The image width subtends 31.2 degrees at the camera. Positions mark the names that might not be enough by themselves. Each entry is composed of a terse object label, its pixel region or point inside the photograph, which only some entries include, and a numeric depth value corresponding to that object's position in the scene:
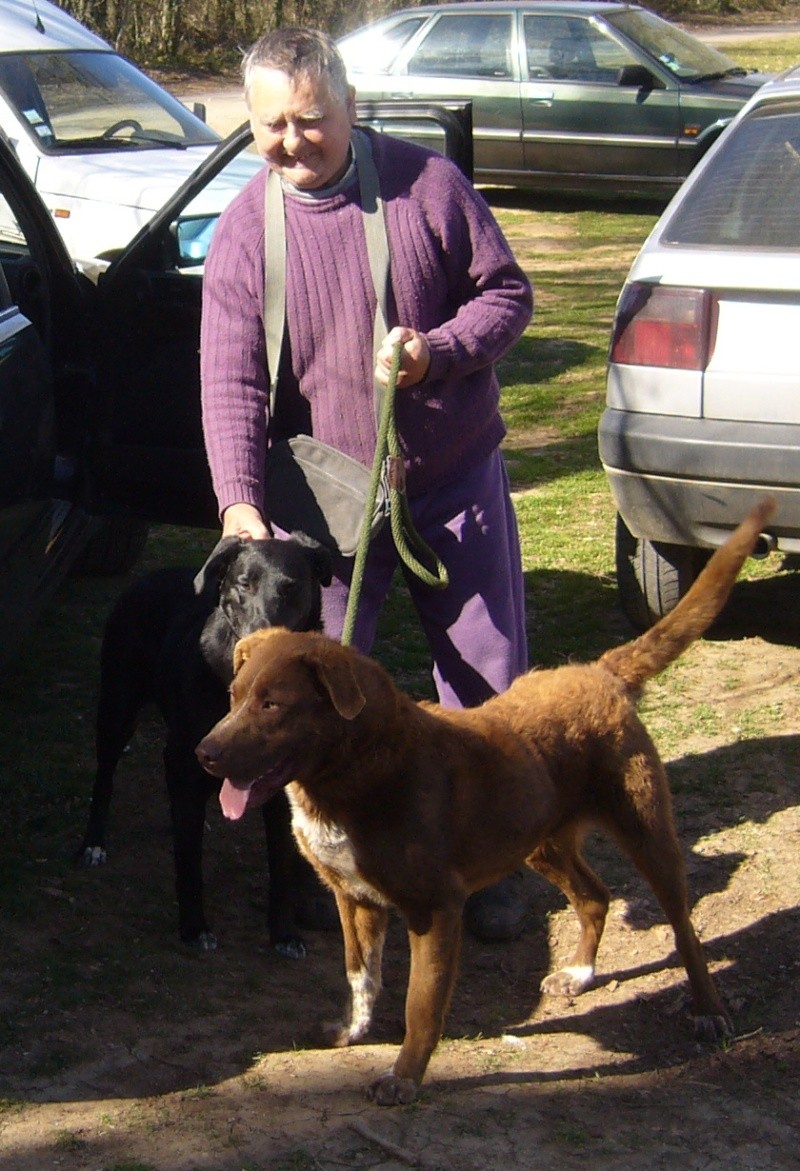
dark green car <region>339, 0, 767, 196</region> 15.55
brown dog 3.09
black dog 3.92
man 3.42
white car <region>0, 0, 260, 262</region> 9.80
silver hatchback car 5.14
